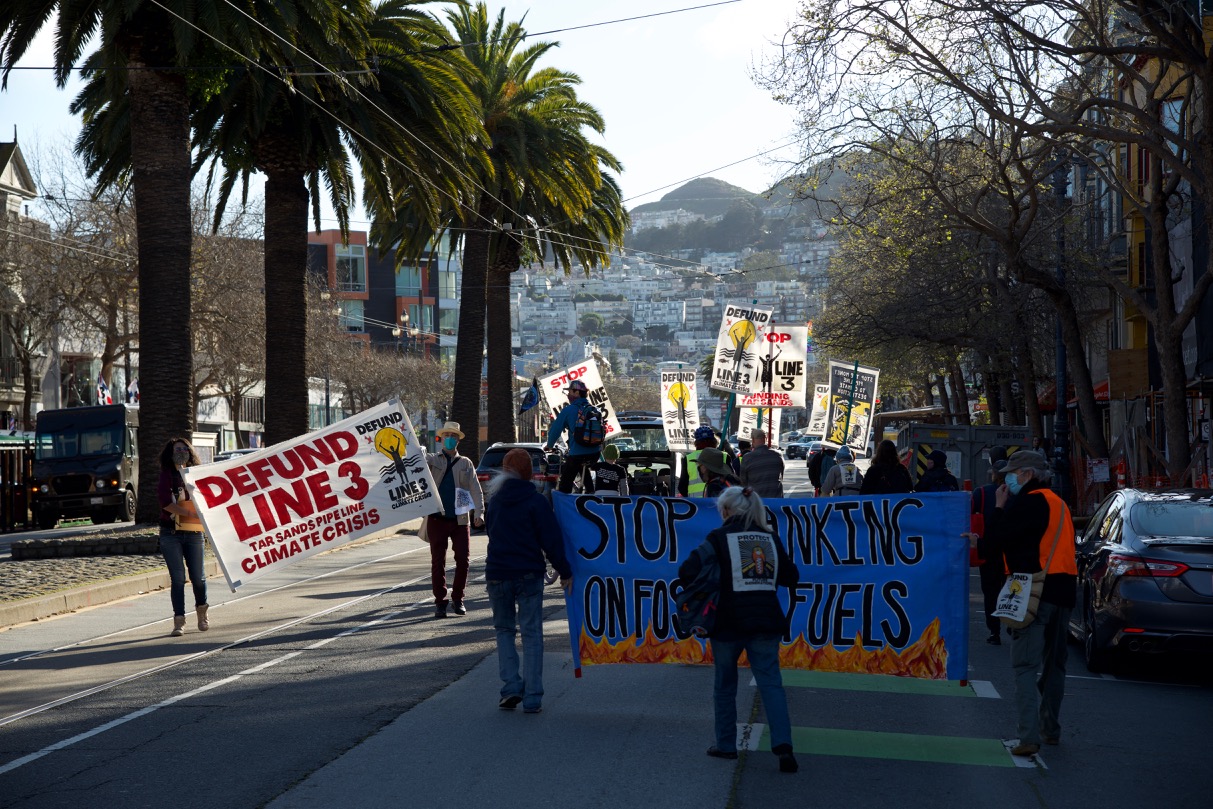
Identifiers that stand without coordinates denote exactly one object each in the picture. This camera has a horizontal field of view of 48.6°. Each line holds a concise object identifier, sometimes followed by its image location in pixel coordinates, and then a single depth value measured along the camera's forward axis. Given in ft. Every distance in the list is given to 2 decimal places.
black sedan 33.32
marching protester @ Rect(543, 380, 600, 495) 48.60
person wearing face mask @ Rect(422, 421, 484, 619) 43.27
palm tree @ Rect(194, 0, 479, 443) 74.69
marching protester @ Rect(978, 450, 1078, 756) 25.23
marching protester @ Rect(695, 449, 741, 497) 40.52
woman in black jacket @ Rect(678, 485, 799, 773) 23.43
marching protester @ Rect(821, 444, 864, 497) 54.34
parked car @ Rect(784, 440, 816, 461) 317.63
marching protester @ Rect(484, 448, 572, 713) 28.17
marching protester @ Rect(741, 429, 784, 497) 46.06
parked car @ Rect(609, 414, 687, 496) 64.18
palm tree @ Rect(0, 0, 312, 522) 65.41
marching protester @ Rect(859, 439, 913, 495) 47.85
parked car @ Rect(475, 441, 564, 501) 80.43
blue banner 28.12
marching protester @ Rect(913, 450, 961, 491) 48.00
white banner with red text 40.32
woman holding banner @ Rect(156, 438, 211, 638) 40.27
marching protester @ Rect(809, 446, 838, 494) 65.36
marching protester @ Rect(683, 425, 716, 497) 44.29
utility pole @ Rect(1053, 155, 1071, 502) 90.33
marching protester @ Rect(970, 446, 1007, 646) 40.55
